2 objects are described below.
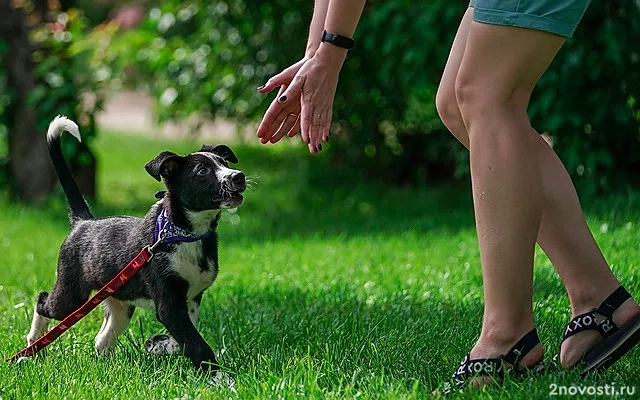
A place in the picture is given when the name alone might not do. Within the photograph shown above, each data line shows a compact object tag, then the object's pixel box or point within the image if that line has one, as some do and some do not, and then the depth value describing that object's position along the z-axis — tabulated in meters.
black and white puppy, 5.95
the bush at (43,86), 14.30
